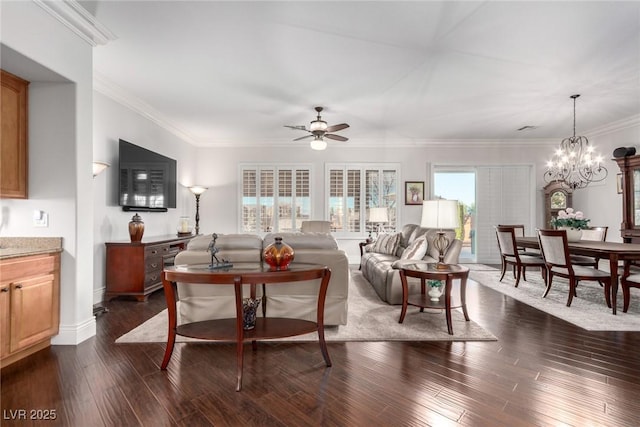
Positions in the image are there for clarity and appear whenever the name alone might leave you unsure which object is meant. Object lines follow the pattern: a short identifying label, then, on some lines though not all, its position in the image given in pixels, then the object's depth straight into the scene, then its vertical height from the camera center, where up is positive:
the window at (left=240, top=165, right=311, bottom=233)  7.49 +0.29
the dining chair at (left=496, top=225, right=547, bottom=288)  4.97 -0.72
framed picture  7.45 +0.45
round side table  3.07 -0.65
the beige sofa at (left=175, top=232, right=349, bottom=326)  2.88 -0.73
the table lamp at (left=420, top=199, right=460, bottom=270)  3.21 -0.03
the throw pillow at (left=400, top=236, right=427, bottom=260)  4.05 -0.49
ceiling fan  5.00 +1.25
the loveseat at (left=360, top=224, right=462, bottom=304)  3.89 -0.62
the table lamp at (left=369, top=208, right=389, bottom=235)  6.63 -0.08
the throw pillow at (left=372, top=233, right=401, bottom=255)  5.21 -0.55
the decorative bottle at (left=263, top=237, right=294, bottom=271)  2.46 -0.35
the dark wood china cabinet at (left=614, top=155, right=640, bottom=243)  5.08 +0.25
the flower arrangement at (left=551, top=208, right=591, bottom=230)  4.59 -0.12
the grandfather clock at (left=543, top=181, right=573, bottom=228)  6.88 +0.30
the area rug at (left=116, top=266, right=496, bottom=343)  2.91 -1.15
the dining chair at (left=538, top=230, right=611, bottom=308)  3.88 -0.69
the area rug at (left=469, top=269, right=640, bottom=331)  3.32 -1.14
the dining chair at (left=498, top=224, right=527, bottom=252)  6.79 -0.42
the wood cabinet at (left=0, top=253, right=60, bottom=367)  2.30 -0.75
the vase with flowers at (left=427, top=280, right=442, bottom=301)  3.39 -0.84
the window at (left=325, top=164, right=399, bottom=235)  7.50 +0.36
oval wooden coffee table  2.18 -0.69
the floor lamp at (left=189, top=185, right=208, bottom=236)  6.77 +0.37
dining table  3.56 -0.45
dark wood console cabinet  4.14 -0.79
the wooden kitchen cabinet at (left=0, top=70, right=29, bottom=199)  2.59 +0.58
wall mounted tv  4.57 +0.46
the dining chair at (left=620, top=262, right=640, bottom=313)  3.55 -0.77
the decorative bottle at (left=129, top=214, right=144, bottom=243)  4.27 -0.28
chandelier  4.87 +0.85
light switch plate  2.78 -0.09
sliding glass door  7.52 +0.49
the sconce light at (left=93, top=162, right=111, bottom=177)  3.79 +0.50
